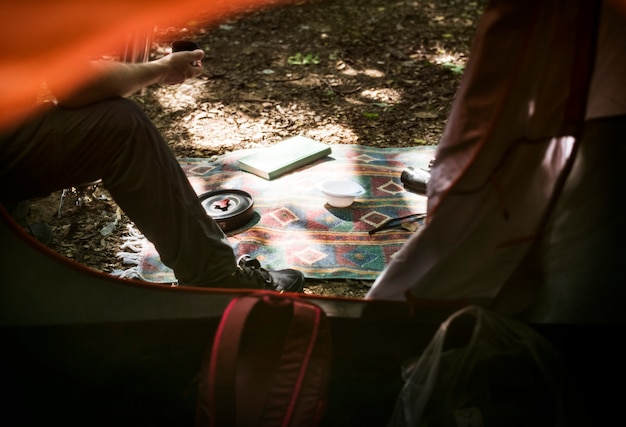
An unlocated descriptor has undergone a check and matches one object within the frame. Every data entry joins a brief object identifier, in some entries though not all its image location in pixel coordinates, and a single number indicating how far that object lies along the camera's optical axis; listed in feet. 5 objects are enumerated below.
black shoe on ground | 7.65
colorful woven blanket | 9.10
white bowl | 10.10
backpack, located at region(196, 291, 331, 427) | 4.57
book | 11.28
